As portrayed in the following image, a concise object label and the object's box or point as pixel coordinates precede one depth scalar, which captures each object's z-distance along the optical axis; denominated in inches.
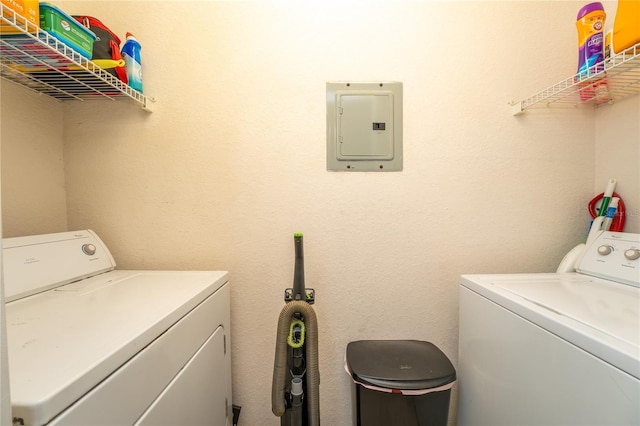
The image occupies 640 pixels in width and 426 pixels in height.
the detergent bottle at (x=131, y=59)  44.9
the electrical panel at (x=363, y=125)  48.6
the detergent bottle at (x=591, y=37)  38.4
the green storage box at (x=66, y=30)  32.0
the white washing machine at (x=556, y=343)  22.7
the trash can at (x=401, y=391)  37.5
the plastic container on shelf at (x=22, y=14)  27.4
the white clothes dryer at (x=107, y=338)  18.4
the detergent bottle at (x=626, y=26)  32.3
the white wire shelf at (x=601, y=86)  34.9
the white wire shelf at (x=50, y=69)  30.1
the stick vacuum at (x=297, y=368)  40.8
